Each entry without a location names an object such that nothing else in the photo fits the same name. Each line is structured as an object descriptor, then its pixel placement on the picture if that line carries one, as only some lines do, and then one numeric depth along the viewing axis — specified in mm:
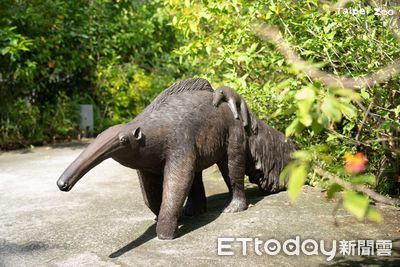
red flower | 1784
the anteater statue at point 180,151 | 3852
